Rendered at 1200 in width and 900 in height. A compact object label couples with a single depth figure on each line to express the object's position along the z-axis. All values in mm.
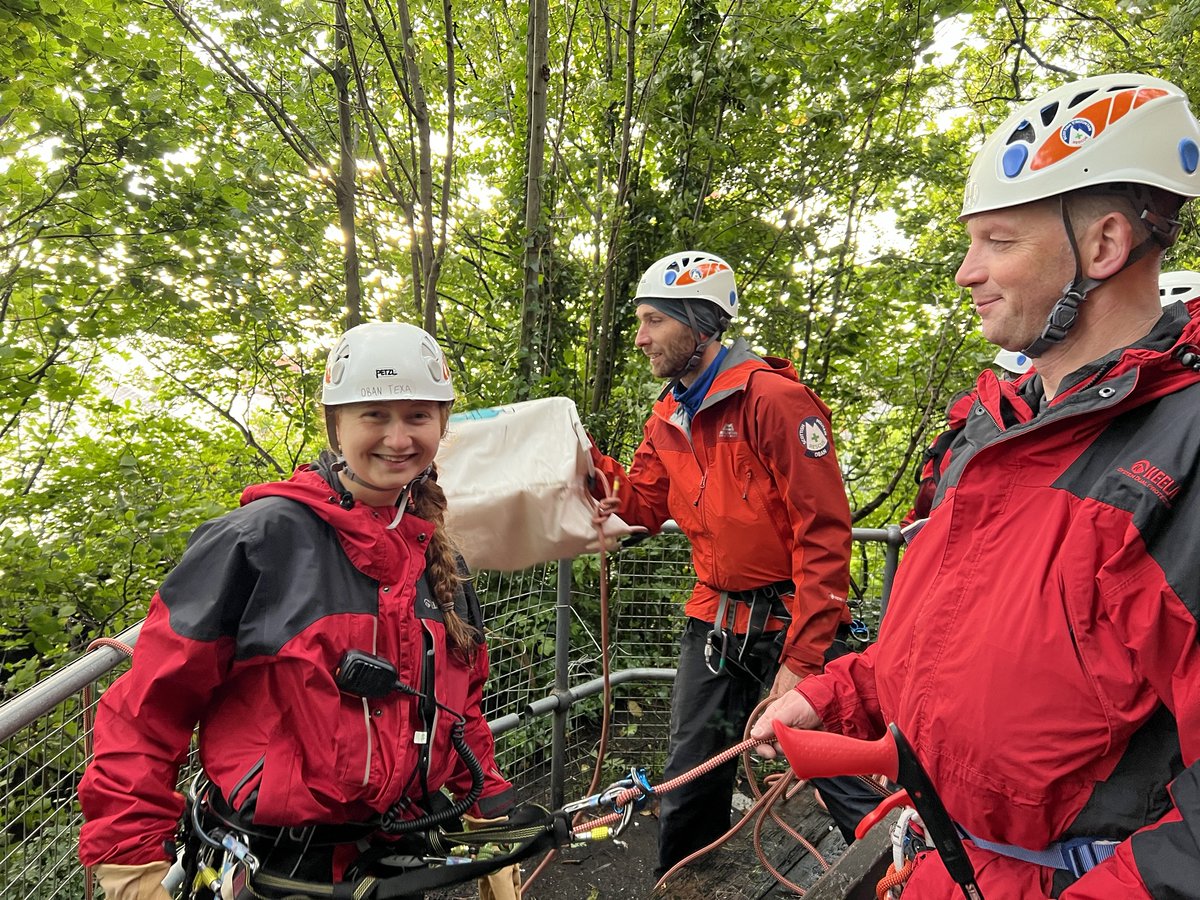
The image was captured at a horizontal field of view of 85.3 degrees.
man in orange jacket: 2791
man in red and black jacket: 1059
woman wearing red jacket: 1505
